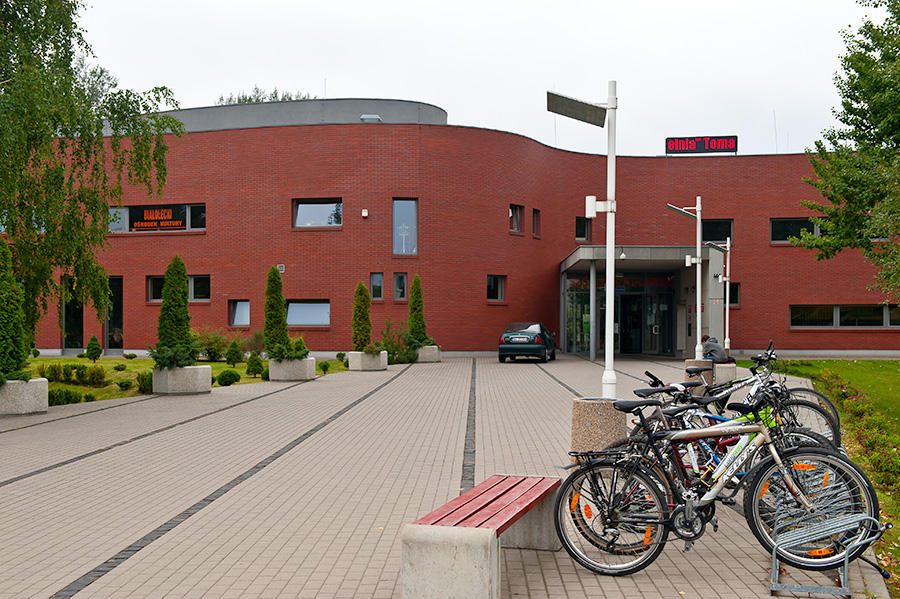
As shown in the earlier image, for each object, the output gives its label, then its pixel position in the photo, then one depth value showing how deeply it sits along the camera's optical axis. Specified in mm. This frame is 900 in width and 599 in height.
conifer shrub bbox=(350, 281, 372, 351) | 25984
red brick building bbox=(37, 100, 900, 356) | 32625
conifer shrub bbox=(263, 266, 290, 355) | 21203
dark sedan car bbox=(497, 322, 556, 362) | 28250
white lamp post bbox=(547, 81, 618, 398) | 8406
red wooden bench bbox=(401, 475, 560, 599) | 3941
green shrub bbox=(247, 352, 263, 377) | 22906
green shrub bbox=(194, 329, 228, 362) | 29484
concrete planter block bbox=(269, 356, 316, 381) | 21141
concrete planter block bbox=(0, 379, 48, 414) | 13320
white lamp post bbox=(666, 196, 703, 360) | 23244
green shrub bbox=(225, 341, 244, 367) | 26609
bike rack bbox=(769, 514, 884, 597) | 4555
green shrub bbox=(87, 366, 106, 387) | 19859
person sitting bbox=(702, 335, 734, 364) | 15047
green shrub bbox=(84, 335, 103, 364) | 29431
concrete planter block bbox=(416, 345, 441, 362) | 30016
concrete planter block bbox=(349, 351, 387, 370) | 25375
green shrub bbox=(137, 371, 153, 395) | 17500
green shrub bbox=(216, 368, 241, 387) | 20062
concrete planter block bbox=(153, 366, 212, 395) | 17203
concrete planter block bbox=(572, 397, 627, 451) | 7449
